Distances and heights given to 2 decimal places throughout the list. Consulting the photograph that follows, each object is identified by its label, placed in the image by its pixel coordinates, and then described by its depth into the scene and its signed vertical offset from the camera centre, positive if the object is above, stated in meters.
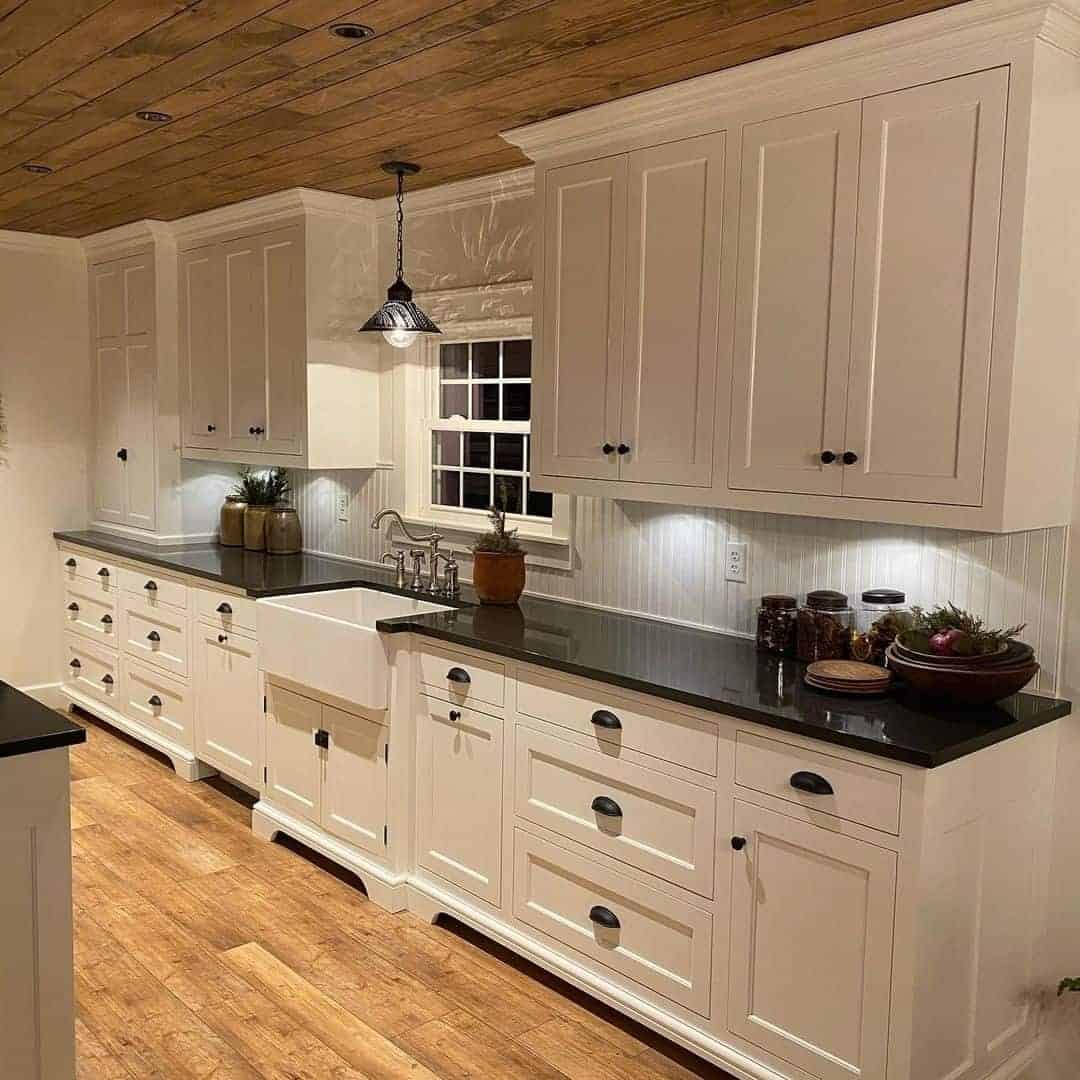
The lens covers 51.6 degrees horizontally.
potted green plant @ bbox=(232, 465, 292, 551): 5.14 -0.35
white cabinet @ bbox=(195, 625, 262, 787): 4.23 -1.11
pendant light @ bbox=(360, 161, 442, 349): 3.76 +0.36
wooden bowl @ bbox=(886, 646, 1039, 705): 2.40 -0.53
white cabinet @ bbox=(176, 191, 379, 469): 4.41 +0.39
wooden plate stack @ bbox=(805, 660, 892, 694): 2.53 -0.56
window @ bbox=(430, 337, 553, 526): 4.08 -0.01
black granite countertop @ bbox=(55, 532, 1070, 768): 2.30 -0.60
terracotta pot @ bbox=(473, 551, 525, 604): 3.70 -0.49
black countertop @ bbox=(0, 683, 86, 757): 2.13 -0.61
